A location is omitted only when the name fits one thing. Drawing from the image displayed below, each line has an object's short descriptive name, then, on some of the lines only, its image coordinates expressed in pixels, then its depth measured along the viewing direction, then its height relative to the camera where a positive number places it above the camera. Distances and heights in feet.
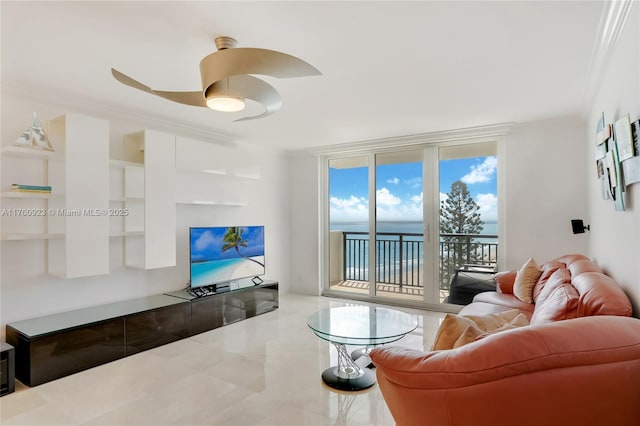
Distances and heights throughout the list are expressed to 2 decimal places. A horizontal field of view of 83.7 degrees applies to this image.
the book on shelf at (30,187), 9.62 +1.01
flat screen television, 13.64 -1.33
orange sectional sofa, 3.60 -1.69
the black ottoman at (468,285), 15.01 -2.85
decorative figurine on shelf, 9.73 +2.39
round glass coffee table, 8.77 -2.89
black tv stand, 9.17 -3.22
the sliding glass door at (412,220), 15.64 -0.06
